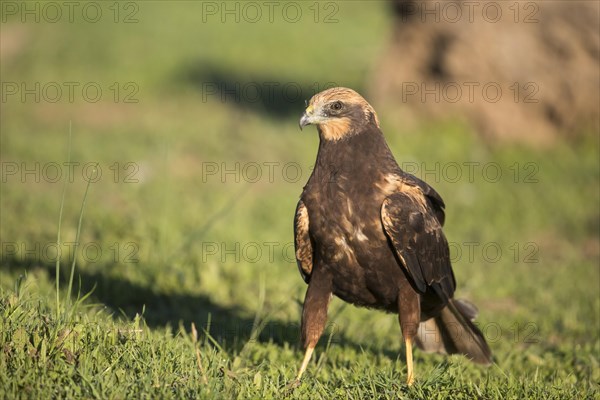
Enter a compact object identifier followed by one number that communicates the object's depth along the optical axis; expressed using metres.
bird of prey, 9.80
